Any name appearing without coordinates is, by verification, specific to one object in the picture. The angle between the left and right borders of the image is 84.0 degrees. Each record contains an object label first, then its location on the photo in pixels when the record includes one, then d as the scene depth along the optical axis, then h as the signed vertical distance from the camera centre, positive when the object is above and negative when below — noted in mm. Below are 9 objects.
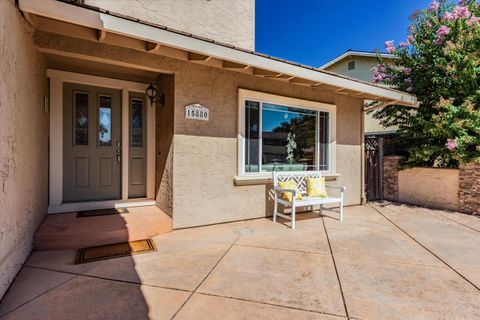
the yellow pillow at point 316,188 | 5711 -628
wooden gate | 8445 -374
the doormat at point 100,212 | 4775 -1014
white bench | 5105 -676
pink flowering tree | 6684 +2123
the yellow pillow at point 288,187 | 5278 -573
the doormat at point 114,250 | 3543 -1316
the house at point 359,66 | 13891 +5323
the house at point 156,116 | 3492 +835
